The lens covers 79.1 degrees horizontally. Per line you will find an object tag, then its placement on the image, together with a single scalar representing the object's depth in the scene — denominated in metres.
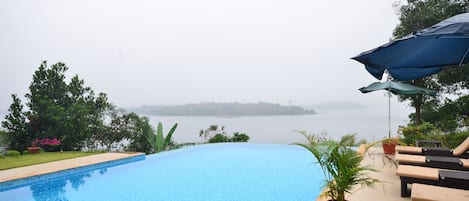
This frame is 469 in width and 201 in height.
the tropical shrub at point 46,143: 8.94
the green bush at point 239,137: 12.36
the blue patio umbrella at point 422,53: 2.21
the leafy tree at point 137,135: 10.66
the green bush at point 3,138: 8.61
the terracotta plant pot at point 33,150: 8.69
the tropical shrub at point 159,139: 10.33
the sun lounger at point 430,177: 3.12
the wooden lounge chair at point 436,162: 3.96
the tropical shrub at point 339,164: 2.77
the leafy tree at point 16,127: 8.98
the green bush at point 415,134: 7.21
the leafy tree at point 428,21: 8.64
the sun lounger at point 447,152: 4.82
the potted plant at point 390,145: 6.85
